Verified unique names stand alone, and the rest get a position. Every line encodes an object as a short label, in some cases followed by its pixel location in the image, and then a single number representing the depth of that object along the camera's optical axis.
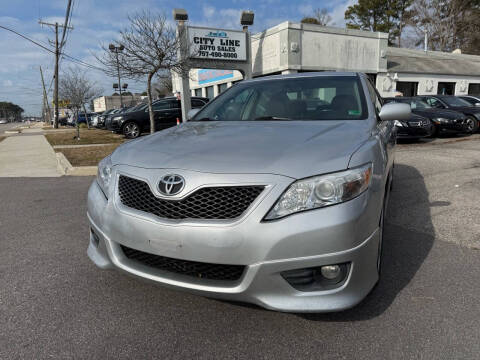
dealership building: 17.94
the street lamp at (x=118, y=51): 12.14
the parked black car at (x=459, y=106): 11.55
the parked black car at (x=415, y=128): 9.90
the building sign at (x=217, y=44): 14.96
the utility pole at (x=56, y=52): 28.75
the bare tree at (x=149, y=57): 11.91
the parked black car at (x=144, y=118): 14.14
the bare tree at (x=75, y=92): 18.58
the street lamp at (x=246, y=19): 15.84
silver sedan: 1.70
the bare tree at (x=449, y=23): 40.72
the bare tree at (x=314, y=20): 48.34
